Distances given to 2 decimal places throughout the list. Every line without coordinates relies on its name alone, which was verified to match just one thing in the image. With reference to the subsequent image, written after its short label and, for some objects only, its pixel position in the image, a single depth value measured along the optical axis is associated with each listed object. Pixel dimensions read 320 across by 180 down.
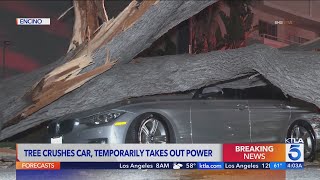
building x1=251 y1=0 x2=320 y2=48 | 7.92
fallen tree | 6.19
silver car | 6.46
